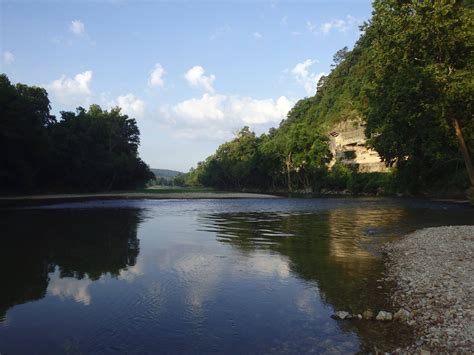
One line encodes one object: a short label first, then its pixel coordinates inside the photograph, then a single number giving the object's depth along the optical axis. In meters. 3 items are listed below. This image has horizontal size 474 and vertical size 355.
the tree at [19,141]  59.56
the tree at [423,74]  30.39
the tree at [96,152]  85.88
